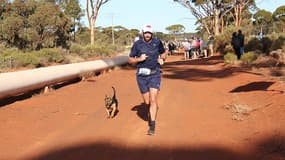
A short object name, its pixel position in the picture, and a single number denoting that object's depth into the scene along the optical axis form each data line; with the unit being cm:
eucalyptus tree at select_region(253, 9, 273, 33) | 8788
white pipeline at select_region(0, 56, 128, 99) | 1239
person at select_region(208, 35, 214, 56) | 3801
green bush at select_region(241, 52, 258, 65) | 2341
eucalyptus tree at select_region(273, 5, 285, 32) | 8074
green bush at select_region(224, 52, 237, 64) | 2457
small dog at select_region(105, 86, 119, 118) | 1010
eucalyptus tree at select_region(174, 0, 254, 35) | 5059
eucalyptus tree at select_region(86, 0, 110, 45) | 4133
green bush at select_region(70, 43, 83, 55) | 4341
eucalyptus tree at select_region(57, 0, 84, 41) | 6475
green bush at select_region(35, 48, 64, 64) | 3294
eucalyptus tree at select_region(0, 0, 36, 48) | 3972
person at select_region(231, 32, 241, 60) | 2452
